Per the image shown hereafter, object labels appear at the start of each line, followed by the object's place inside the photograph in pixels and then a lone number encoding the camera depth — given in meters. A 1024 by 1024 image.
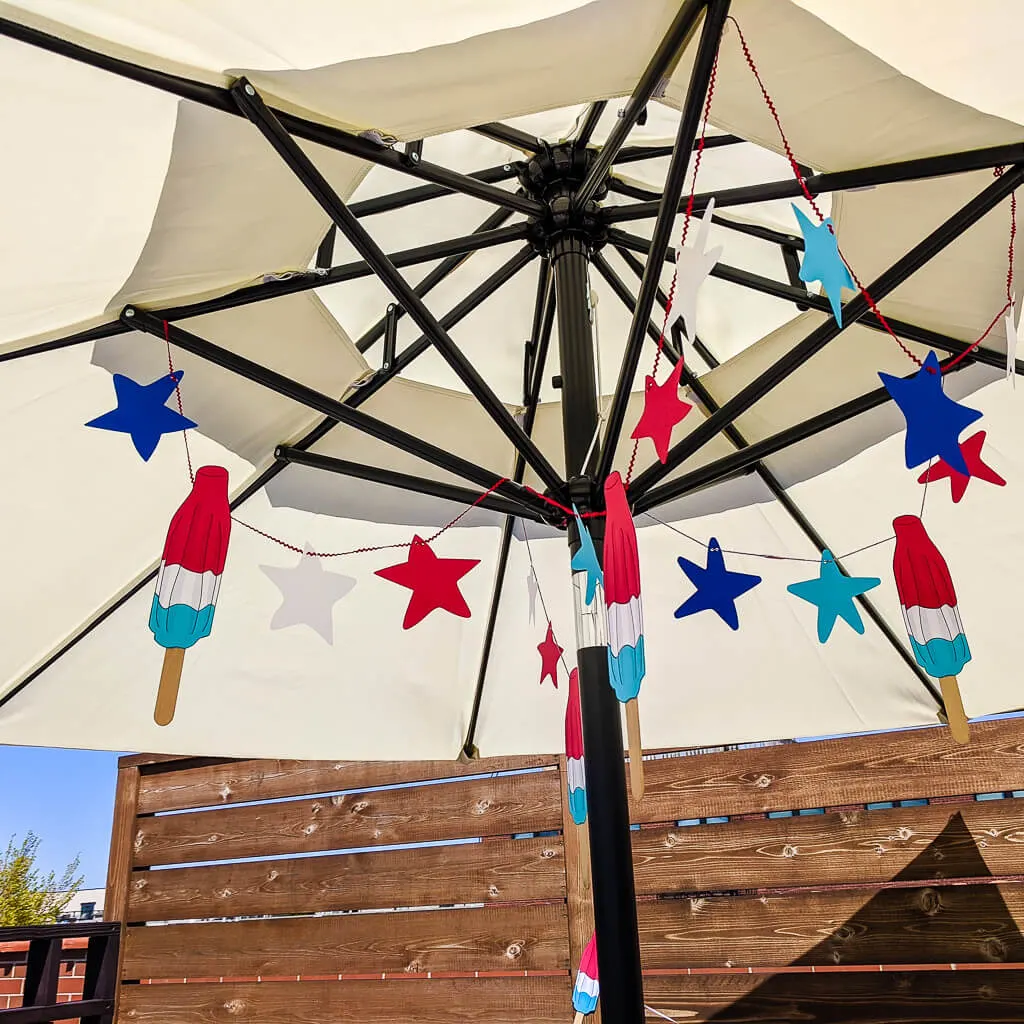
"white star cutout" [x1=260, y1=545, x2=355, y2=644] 2.20
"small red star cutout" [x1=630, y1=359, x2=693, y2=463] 1.44
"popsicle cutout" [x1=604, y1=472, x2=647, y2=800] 1.38
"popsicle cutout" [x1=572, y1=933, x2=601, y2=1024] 2.00
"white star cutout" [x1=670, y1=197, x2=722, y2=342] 1.35
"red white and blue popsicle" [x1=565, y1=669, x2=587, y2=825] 2.19
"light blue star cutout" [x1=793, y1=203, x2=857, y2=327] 1.32
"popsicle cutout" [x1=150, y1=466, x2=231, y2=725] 1.43
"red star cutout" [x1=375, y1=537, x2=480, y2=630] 1.95
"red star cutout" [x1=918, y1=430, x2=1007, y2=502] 1.65
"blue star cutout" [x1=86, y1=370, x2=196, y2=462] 1.54
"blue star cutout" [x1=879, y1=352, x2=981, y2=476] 1.43
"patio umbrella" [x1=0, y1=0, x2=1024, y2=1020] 1.26
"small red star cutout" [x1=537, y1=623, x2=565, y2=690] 2.32
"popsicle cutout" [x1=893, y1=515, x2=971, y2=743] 1.58
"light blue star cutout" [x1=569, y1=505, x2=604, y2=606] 1.63
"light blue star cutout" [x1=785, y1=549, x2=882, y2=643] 1.77
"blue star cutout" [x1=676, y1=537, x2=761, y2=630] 1.97
